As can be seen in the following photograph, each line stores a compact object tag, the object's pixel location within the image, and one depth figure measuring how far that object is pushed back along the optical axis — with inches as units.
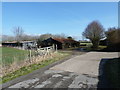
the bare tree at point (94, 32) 896.9
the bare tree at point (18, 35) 1441.9
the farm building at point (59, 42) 959.0
